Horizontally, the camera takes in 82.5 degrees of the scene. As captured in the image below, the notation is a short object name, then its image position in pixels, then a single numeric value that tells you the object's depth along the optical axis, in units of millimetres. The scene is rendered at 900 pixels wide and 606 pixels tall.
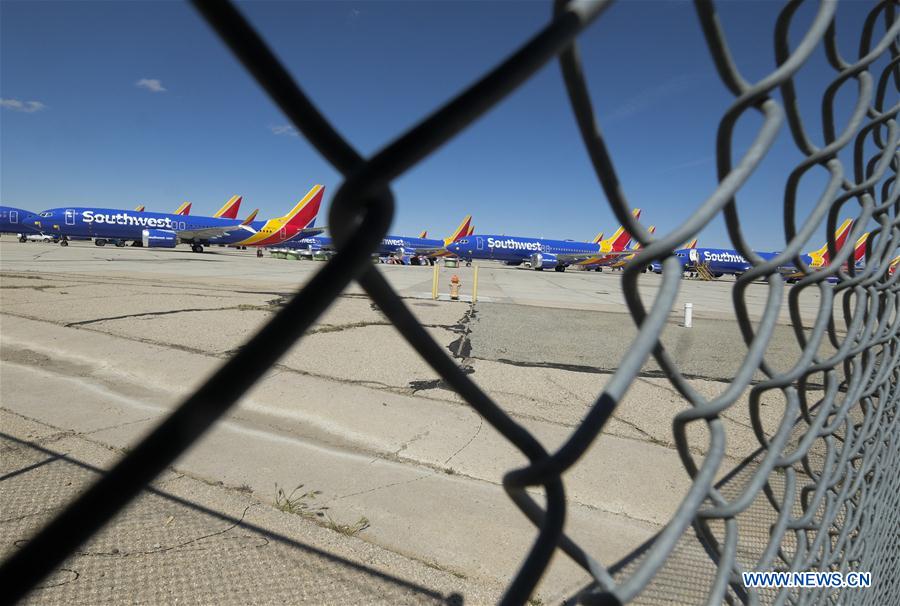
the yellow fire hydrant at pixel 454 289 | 13010
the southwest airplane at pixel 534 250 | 47500
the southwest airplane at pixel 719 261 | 51250
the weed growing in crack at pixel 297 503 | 2576
